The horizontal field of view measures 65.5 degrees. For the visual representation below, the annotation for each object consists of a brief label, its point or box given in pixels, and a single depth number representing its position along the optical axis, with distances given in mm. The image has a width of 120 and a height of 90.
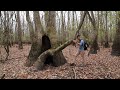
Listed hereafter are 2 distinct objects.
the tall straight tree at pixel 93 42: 7105
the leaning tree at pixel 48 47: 4671
